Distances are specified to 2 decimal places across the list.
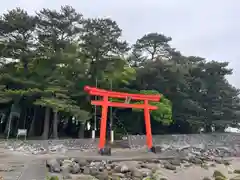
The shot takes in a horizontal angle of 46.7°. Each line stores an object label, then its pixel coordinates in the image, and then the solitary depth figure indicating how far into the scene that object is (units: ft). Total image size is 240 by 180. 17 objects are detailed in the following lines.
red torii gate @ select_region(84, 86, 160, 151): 60.59
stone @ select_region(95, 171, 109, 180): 41.75
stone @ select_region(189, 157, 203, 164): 62.69
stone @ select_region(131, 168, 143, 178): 45.14
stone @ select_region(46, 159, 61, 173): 41.18
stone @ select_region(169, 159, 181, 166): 58.39
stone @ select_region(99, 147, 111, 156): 59.62
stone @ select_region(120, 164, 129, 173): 47.40
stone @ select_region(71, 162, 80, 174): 44.01
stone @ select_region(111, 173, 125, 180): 43.30
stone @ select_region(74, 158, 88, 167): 48.59
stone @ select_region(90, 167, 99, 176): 44.13
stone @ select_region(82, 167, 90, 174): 45.01
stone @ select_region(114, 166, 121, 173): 47.74
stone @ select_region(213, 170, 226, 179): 50.39
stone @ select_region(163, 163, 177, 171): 54.39
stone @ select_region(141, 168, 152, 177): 46.74
